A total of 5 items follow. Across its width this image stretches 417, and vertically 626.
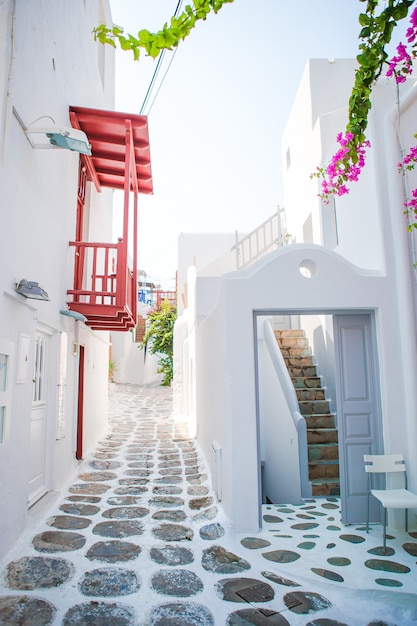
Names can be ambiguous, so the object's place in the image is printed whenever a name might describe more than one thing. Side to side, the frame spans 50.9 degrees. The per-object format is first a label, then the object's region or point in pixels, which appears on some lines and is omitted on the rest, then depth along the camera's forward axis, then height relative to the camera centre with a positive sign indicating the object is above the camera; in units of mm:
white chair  4582 -1025
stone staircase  7348 -647
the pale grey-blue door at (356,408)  5304 -366
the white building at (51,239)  4246 +1854
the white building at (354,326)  5062 +638
